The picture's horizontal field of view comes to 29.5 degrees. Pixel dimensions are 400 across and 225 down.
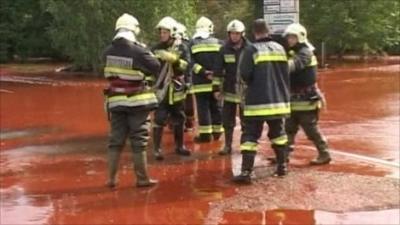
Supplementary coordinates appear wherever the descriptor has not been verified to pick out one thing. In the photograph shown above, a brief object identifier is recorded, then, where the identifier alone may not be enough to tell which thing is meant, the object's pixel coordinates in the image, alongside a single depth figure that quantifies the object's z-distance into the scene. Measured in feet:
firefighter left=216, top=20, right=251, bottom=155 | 35.58
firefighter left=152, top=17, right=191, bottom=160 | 34.53
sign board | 32.37
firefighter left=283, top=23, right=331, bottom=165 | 32.12
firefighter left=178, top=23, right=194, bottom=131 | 37.60
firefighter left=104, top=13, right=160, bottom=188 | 29.07
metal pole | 100.66
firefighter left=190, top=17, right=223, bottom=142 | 38.22
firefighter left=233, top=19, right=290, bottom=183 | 29.92
